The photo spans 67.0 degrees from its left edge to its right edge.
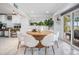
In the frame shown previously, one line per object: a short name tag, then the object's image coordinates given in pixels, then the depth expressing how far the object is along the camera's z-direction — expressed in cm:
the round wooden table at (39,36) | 216
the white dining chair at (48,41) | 194
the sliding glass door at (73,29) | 264
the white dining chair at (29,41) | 192
